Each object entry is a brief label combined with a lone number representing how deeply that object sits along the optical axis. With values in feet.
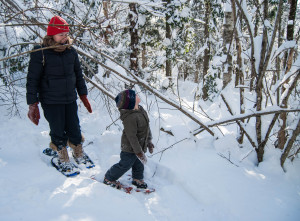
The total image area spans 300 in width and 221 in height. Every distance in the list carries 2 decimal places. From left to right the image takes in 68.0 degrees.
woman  8.33
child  9.02
